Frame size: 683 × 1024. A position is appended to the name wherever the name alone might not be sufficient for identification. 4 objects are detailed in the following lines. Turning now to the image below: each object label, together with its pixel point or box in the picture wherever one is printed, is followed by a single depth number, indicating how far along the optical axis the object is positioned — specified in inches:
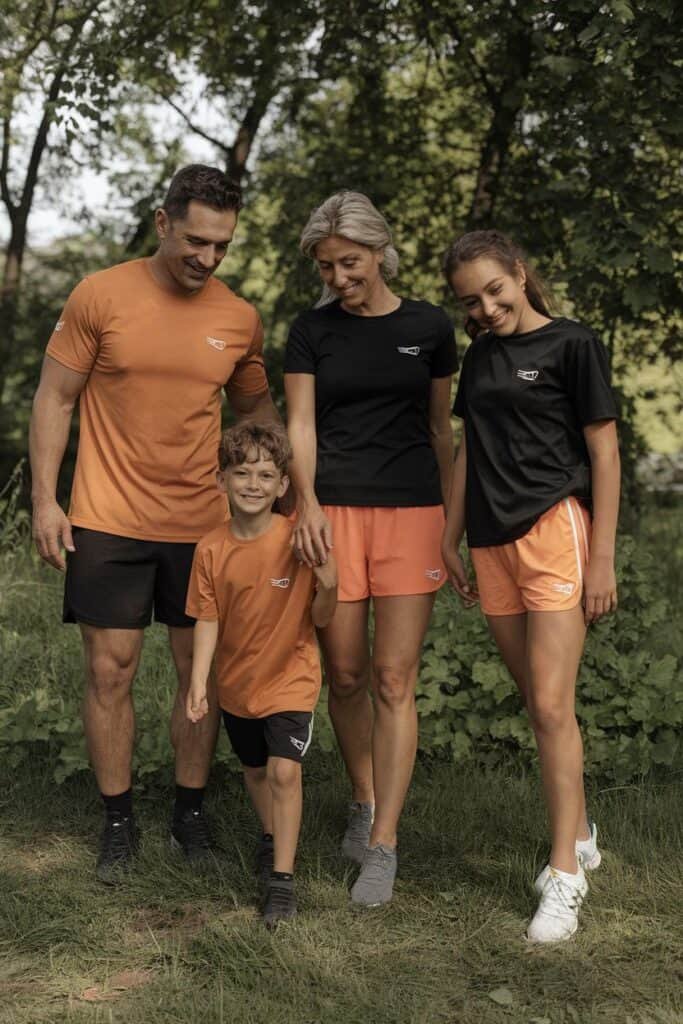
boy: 145.7
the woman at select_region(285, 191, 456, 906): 151.6
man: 154.9
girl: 138.4
